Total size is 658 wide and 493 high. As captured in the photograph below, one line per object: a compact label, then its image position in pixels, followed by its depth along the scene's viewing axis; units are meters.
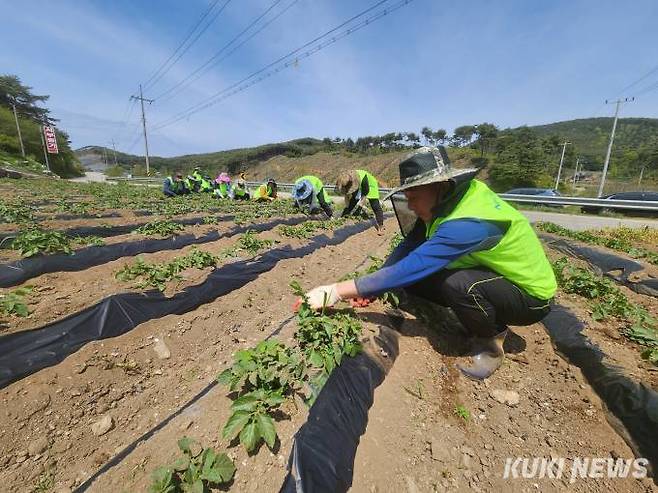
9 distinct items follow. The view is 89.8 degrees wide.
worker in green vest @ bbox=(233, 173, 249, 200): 15.51
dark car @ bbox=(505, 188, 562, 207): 18.58
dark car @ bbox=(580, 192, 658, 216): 13.80
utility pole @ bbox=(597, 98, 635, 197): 22.98
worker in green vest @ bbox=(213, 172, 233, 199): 15.82
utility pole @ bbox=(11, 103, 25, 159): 38.00
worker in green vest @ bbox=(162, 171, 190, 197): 15.77
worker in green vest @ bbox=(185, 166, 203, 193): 16.67
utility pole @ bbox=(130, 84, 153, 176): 33.53
